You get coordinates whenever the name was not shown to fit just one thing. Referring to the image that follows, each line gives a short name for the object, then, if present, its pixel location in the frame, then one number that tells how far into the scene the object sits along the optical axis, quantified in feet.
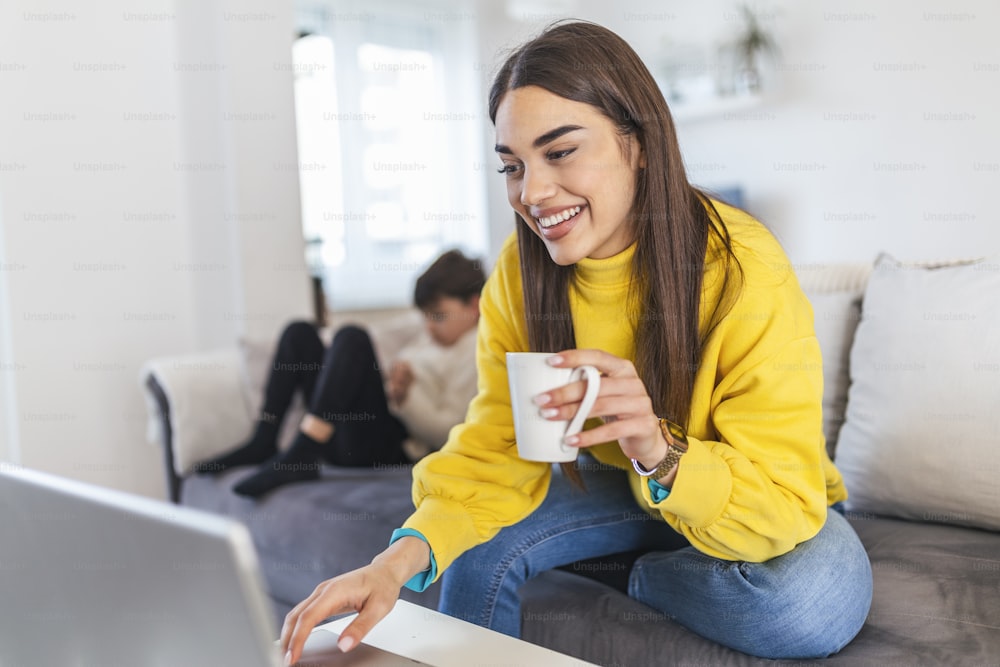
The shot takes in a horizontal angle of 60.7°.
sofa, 3.61
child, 7.34
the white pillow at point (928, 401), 4.49
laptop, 1.64
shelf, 11.91
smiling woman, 3.11
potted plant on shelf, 11.70
